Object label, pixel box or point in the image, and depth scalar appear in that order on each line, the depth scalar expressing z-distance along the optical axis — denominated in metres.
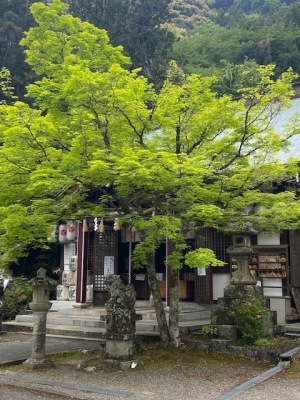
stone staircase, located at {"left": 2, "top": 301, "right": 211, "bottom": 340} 12.50
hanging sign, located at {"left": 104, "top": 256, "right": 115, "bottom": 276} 17.28
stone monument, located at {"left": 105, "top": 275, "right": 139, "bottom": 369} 8.98
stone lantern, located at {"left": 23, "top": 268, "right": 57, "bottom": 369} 9.13
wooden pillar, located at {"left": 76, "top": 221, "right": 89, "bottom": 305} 16.70
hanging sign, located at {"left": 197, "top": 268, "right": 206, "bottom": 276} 15.71
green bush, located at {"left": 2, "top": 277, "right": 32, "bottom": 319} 16.50
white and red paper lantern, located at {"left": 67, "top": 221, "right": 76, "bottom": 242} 19.23
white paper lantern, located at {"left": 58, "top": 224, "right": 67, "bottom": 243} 19.92
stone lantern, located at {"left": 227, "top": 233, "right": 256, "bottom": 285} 10.74
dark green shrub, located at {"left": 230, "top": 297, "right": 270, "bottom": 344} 9.92
